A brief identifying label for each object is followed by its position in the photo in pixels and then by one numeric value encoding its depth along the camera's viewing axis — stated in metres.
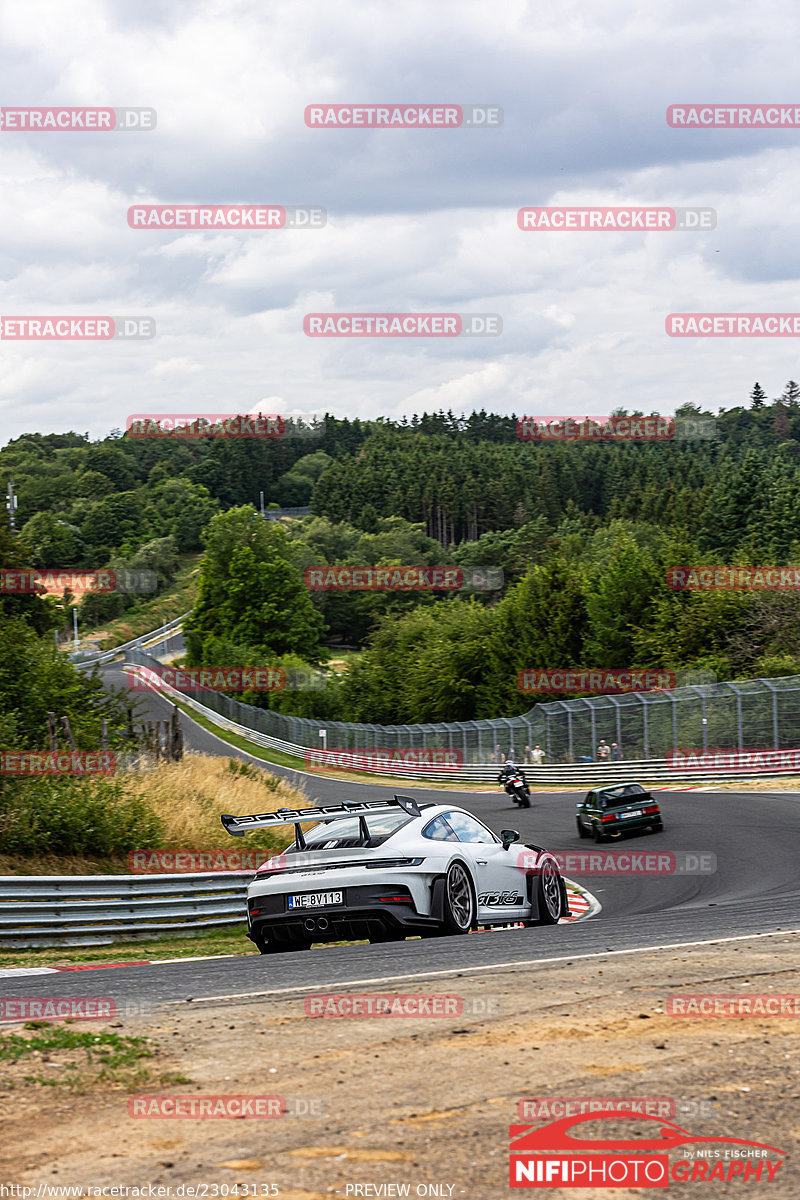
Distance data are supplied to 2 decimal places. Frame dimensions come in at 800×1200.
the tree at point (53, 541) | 151.38
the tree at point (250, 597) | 115.50
